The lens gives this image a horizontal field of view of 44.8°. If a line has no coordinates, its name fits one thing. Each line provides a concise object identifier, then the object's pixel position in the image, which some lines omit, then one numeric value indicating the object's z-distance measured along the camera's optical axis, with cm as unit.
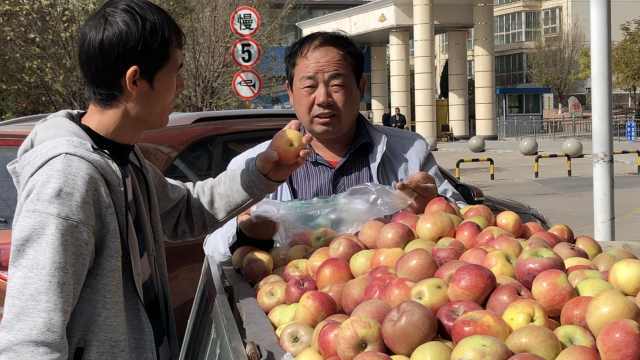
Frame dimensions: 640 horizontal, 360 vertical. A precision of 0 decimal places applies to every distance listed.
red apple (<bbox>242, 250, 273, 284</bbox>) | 297
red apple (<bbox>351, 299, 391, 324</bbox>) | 228
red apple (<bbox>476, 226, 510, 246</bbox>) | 293
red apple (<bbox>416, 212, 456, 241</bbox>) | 307
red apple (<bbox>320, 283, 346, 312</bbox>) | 267
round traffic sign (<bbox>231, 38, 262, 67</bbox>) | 1216
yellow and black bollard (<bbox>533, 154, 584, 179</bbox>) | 1775
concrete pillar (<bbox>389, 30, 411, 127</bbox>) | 3347
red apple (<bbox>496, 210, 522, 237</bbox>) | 320
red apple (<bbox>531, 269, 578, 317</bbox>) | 237
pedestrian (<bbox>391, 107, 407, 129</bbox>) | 2908
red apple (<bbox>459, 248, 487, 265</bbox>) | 271
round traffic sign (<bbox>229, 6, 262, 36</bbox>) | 1215
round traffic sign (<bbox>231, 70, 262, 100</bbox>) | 1234
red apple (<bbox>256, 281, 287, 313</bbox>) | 271
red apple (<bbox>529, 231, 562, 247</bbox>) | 296
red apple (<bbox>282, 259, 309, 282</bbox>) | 291
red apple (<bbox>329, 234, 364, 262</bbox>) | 297
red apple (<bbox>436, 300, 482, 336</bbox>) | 225
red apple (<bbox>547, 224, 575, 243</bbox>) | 314
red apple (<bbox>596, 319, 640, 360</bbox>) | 189
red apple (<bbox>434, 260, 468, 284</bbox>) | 256
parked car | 432
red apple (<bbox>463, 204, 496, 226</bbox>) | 326
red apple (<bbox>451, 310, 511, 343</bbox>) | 211
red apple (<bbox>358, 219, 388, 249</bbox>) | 314
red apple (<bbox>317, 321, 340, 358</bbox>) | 220
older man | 336
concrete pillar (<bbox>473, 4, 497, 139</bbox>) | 3097
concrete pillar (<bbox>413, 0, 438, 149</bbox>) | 2953
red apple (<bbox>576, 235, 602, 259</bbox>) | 300
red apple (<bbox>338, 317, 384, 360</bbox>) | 214
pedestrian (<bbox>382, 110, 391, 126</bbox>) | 3116
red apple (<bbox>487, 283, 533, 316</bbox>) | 233
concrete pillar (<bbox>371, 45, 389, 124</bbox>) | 3778
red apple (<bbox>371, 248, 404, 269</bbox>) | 286
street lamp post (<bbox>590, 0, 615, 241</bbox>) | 581
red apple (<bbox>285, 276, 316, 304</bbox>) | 269
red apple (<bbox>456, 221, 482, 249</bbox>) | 299
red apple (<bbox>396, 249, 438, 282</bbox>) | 263
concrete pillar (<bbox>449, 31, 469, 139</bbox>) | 3281
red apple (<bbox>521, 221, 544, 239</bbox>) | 327
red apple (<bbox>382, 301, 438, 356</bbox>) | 212
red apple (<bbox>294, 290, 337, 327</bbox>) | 248
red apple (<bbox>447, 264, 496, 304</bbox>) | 241
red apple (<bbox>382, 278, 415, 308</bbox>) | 242
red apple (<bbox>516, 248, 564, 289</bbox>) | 256
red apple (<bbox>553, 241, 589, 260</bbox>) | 282
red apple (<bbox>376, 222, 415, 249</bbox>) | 302
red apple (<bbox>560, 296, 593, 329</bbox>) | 224
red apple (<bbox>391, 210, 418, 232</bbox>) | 319
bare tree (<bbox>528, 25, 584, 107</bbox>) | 5872
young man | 191
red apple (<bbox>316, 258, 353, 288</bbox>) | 280
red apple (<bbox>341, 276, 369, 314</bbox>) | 257
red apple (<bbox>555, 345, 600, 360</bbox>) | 190
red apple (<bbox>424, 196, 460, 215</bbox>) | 321
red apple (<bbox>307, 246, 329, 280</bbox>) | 294
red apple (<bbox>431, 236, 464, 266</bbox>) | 280
